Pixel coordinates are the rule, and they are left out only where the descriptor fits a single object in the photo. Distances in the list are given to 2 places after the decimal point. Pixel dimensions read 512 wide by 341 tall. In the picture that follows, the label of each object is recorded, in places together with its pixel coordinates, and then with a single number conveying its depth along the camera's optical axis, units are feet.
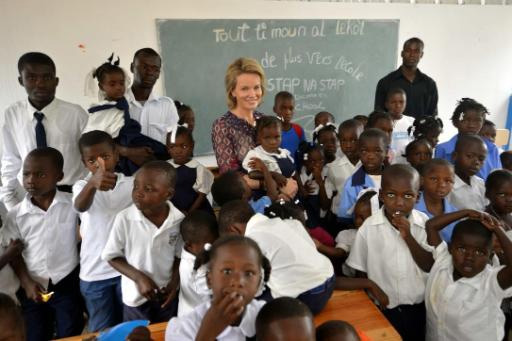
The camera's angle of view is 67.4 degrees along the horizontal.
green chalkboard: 13.08
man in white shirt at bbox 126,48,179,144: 7.64
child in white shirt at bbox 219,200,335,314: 4.38
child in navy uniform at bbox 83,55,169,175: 7.06
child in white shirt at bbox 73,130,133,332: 5.91
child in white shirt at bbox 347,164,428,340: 5.55
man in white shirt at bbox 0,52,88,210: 6.88
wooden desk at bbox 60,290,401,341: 4.40
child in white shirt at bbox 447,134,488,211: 7.53
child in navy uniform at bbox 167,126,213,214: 7.43
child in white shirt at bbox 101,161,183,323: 5.28
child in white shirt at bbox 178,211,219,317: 4.99
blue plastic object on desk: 4.17
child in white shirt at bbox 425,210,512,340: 4.98
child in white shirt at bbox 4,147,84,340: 5.75
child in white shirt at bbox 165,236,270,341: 3.56
